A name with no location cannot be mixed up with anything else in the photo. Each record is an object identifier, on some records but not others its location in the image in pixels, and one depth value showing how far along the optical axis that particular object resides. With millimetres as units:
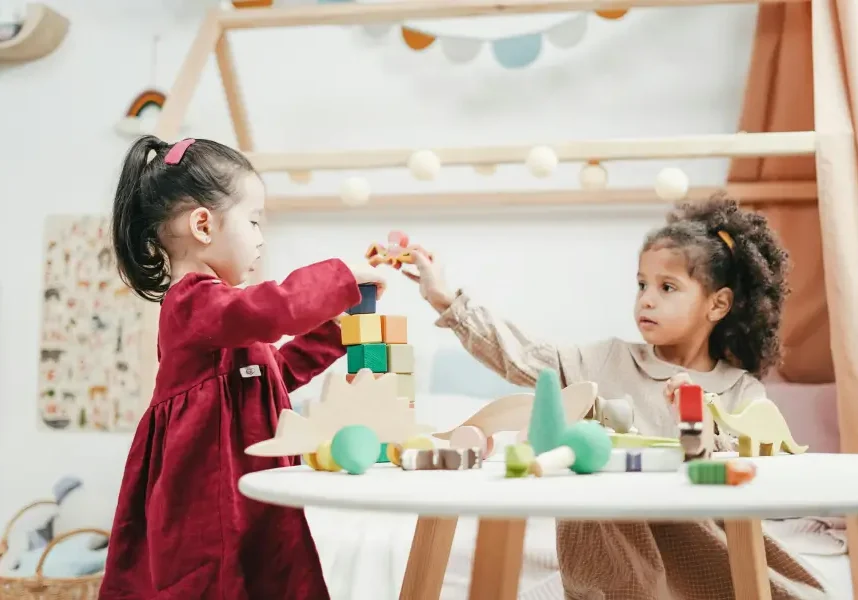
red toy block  747
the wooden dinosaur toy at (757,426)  838
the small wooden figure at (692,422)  749
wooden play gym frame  1461
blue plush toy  1691
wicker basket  1642
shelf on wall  2062
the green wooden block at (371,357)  938
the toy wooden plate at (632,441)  827
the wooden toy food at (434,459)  747
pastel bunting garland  1926
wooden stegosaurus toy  765
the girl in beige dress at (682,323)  1384
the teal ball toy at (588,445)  686
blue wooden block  960
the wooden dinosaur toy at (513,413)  841
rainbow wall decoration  2088
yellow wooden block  940
